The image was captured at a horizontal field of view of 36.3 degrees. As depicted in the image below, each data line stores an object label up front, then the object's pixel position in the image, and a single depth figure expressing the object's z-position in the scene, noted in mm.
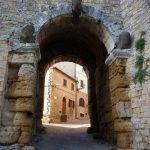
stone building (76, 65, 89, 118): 28797
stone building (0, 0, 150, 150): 5371
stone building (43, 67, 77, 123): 20450
